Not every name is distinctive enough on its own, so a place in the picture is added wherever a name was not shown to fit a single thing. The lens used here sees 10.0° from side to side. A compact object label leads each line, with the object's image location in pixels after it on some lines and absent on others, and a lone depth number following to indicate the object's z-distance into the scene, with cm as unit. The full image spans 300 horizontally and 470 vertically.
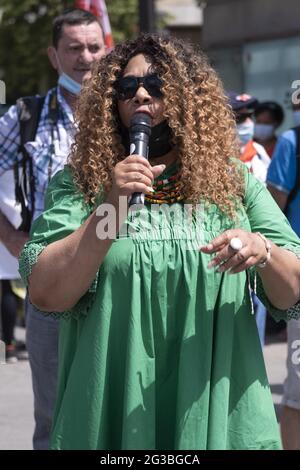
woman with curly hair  465
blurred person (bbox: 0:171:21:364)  788
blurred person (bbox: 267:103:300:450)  812
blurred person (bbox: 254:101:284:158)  1691
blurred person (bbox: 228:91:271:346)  1001
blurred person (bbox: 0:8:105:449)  719
